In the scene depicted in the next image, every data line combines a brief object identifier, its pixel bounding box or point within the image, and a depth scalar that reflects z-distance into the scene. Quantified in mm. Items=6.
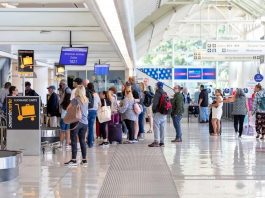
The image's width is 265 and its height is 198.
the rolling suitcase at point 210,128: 20881
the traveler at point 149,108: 19547
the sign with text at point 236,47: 30516
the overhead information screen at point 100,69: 33688
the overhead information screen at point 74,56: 20516
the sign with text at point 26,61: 20800
